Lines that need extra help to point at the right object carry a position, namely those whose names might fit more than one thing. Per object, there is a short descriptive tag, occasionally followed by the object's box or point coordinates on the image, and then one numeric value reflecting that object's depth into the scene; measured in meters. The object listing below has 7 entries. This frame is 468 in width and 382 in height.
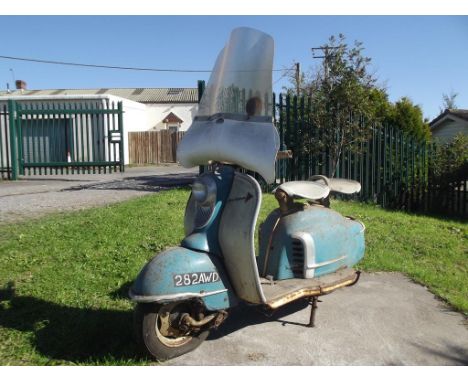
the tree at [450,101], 44.18
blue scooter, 2.90
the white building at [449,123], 24.87
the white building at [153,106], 28.37
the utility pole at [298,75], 17.02
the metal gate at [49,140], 11.90
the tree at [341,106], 9.17
